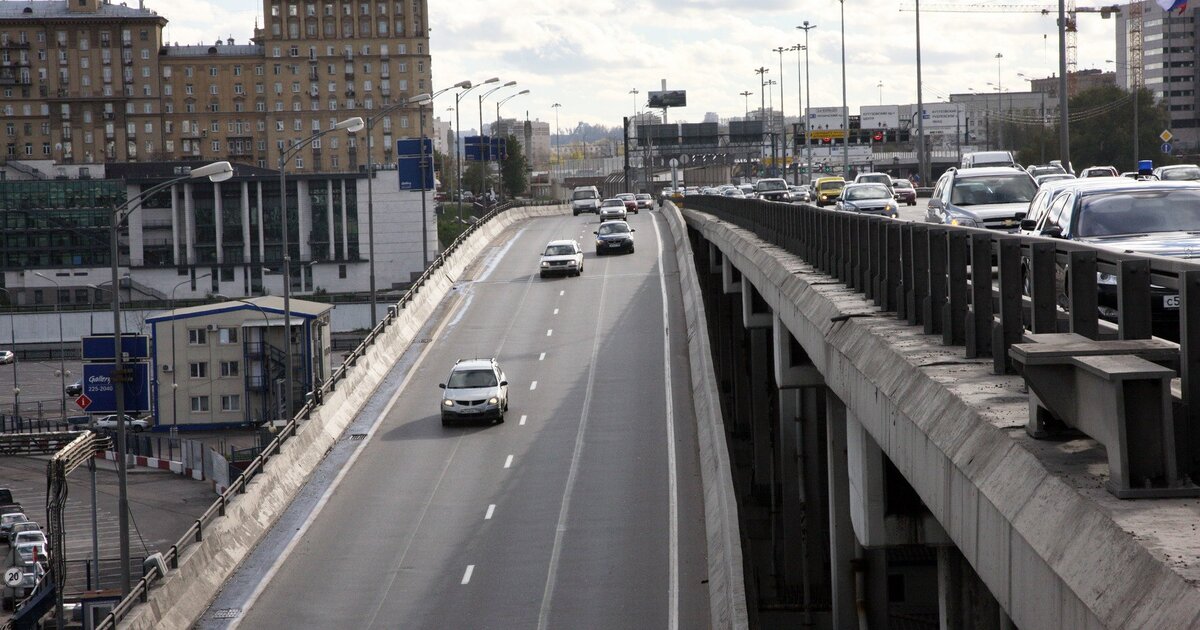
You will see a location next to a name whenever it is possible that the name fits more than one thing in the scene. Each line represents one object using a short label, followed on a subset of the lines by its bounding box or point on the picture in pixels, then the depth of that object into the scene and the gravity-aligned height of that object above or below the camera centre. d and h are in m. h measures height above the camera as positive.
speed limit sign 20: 46.22 -11.13
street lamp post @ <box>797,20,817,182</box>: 129.52 +11.49
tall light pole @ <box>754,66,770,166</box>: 159.45 +15.26
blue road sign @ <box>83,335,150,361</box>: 54.34 -4.50
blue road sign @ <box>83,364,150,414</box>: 54.31 -6.09
